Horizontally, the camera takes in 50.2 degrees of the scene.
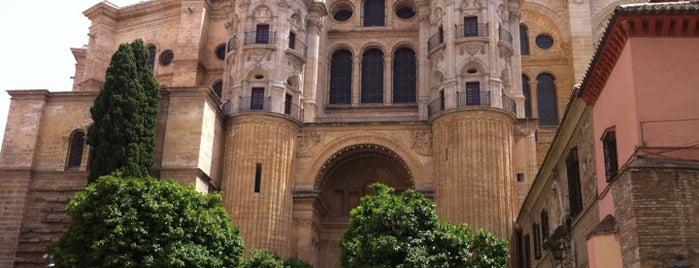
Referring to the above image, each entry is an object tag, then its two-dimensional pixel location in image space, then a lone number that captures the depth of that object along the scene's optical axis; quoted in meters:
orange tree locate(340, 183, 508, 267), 20.52
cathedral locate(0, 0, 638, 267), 27.89
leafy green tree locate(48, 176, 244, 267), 20.30
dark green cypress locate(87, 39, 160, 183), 24.75
